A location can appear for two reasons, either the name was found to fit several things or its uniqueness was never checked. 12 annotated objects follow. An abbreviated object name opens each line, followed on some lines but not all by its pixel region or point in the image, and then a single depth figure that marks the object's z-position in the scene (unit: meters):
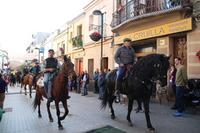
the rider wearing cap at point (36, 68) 8.84
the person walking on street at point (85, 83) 11.10
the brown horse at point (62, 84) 4.48
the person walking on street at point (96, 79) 11.07
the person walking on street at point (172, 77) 6.51
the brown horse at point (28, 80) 9.86
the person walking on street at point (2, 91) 4.85
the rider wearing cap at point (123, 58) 4.92
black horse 4.14
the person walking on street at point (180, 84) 5.59
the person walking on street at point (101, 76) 9.22
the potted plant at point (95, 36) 10.78
